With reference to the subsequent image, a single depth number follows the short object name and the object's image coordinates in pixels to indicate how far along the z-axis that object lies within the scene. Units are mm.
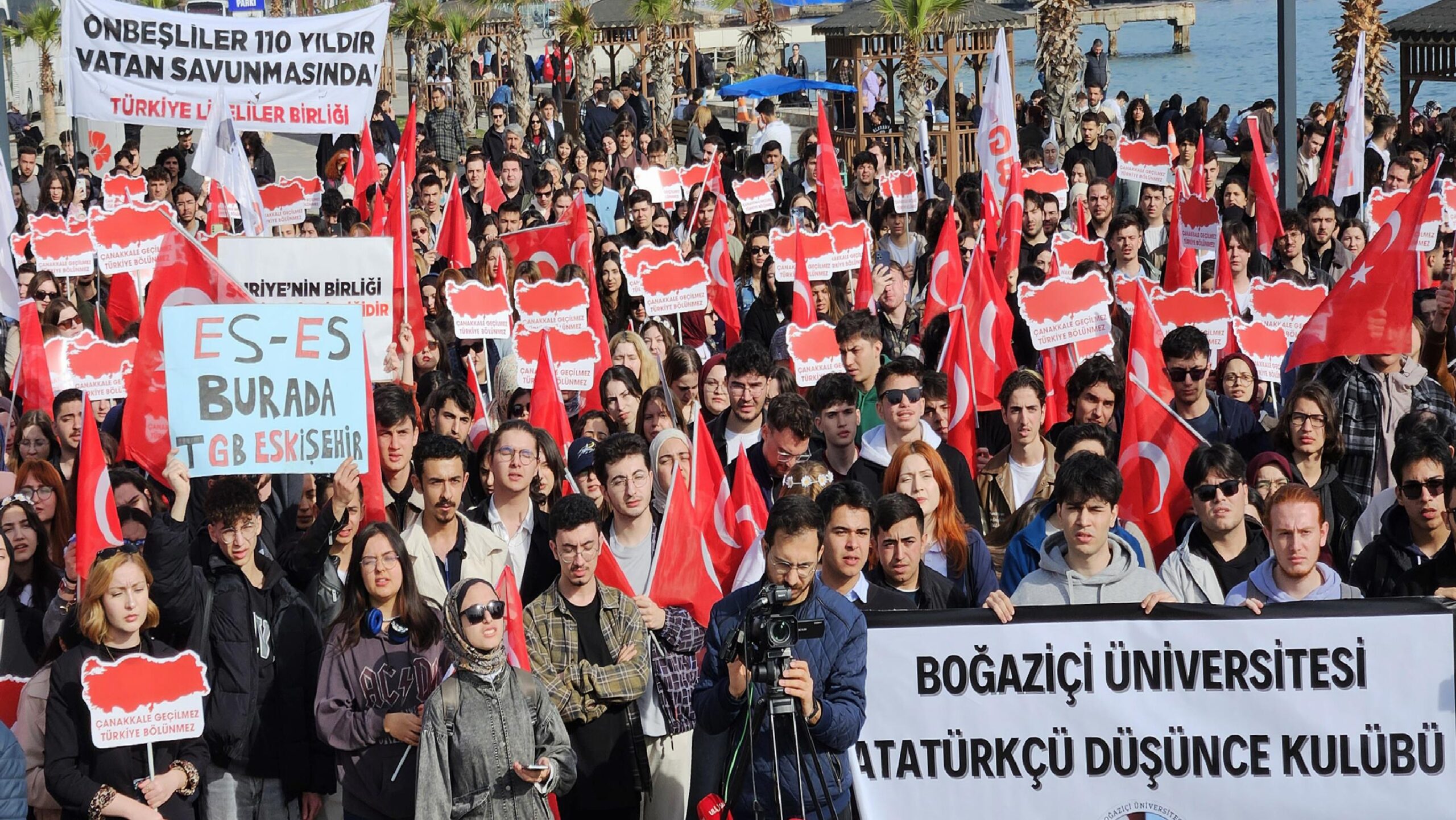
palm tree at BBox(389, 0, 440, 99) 38625
